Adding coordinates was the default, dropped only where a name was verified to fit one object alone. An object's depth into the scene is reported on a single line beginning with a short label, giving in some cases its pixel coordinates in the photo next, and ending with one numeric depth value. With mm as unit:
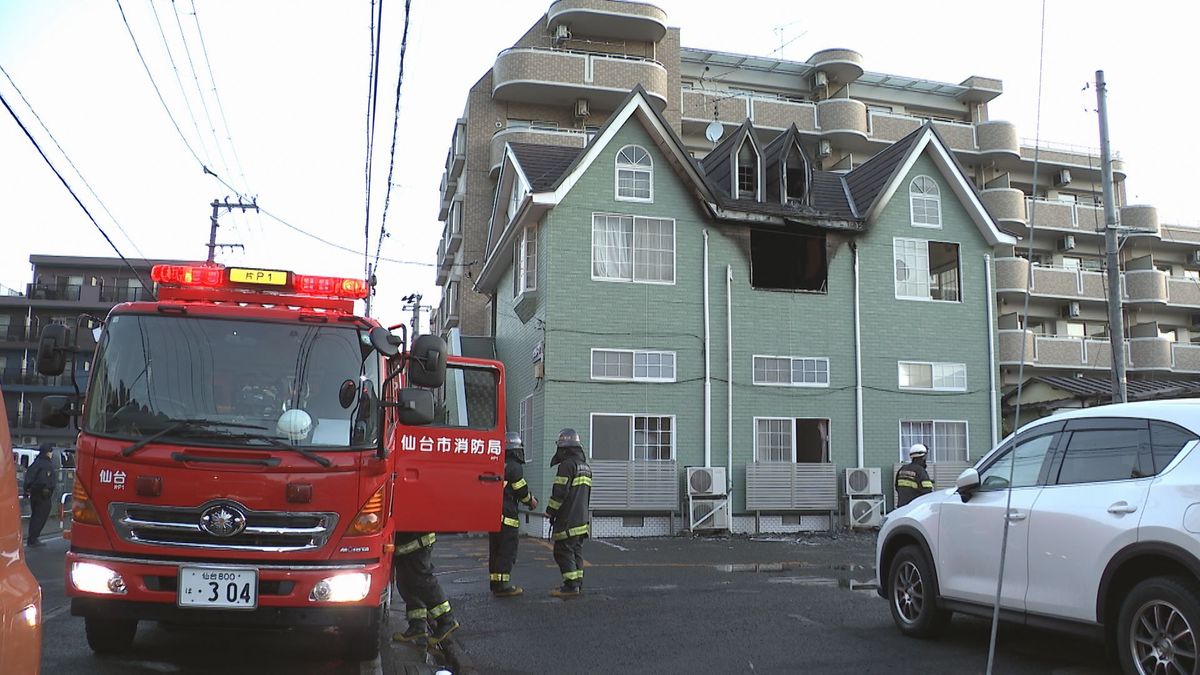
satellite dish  26297
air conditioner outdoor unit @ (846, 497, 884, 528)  21141
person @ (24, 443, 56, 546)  16391
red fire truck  5918
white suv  5445
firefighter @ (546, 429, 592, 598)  10578
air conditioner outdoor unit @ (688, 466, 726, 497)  19844
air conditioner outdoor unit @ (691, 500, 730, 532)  20031
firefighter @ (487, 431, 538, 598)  10539
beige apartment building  34688
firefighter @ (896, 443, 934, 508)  12688
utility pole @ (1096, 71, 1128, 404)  16109
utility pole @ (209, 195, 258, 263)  30883
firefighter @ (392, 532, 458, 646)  7375
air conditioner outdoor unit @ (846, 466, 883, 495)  21047
